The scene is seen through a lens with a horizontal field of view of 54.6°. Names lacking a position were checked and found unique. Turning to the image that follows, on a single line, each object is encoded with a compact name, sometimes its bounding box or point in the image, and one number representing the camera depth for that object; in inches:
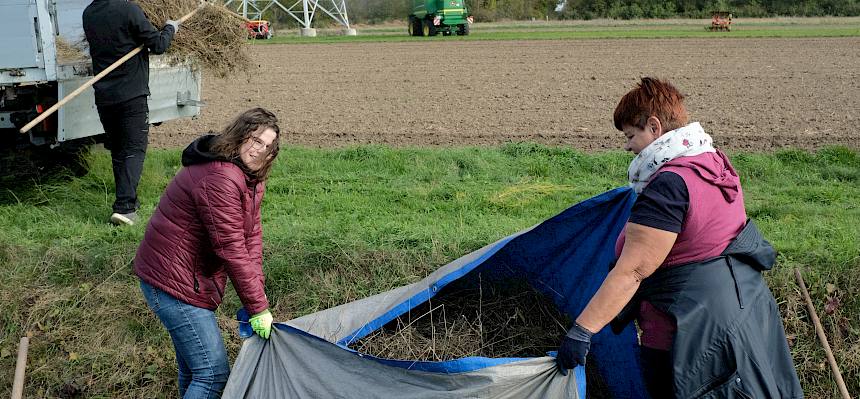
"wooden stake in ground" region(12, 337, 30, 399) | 143.1
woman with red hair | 107.2
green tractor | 1600.6
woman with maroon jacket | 126.4
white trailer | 249.6
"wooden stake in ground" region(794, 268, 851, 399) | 144.5
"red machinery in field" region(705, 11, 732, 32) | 1577.3
